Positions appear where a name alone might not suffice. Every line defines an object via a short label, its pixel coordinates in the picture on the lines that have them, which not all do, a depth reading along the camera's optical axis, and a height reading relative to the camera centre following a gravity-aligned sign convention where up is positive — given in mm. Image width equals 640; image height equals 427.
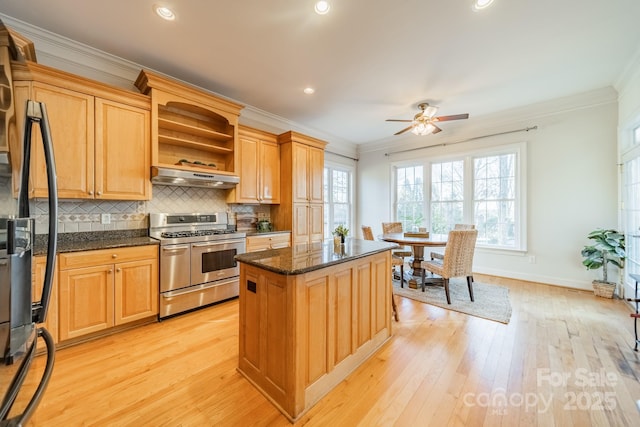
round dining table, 3500 -410
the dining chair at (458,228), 4035 -248
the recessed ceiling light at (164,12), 2078 +1723
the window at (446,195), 4988 +375
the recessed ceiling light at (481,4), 2006 +1720
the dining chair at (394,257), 3701 -683
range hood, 2814 +425
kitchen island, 1501 -736
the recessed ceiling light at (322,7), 2037 +1728
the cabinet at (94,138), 2260 +757
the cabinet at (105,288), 2174 -725
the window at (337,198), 5867 +380
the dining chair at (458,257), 3182 -579
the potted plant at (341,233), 2348 -188
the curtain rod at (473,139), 4186 +1431
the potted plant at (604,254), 3279 -557
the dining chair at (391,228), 4984 -296
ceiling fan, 3602 +1339
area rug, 2943 -1162
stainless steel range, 2746 -572
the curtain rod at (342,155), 5756 +1414
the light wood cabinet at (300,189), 4172 +431
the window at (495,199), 4445 +268
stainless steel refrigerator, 661 -158
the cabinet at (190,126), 2828 +1132
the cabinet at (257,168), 3746 +716
